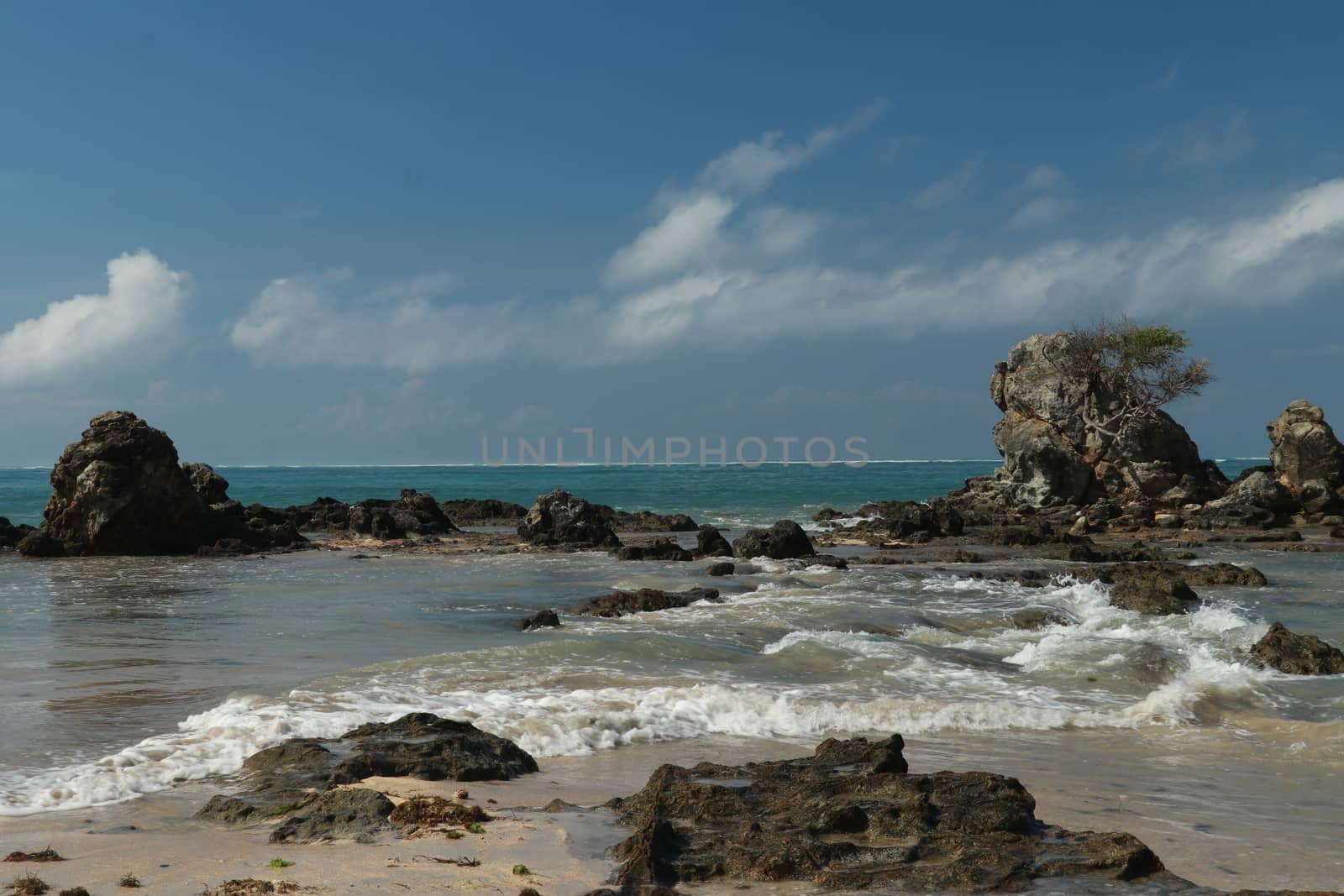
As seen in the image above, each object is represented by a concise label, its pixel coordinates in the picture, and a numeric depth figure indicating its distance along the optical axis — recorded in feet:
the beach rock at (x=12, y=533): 98.58
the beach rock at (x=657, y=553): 86.69
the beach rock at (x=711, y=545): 90.93
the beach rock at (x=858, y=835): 17.02
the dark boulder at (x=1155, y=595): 55.67
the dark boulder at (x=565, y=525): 102.01
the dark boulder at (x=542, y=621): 50.65
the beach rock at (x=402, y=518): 109.09
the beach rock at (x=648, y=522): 130.21
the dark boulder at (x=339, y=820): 18.97
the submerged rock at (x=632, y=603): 55.98
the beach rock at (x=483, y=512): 144.26
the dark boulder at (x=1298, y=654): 41.04
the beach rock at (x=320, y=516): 123.75
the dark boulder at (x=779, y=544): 86.12
